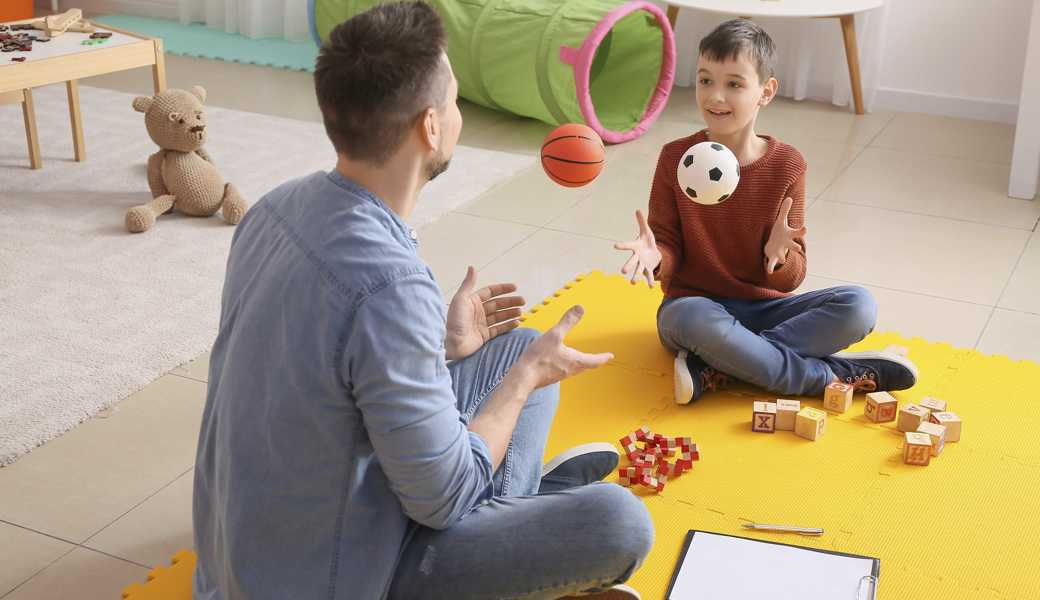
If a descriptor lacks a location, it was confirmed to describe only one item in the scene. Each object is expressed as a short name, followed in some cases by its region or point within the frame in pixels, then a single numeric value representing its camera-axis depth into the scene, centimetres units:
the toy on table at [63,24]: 357
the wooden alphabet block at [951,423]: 211
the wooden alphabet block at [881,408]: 219
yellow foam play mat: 177
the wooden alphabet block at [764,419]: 216
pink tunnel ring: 384
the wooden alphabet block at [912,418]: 212
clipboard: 169
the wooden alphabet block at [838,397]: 223
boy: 225
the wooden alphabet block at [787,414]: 216
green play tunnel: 393
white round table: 418
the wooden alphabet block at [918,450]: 204
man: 124
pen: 185
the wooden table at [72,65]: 320
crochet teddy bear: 324
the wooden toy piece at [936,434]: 207
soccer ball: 221
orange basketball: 237
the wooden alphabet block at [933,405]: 217
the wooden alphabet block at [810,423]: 213
